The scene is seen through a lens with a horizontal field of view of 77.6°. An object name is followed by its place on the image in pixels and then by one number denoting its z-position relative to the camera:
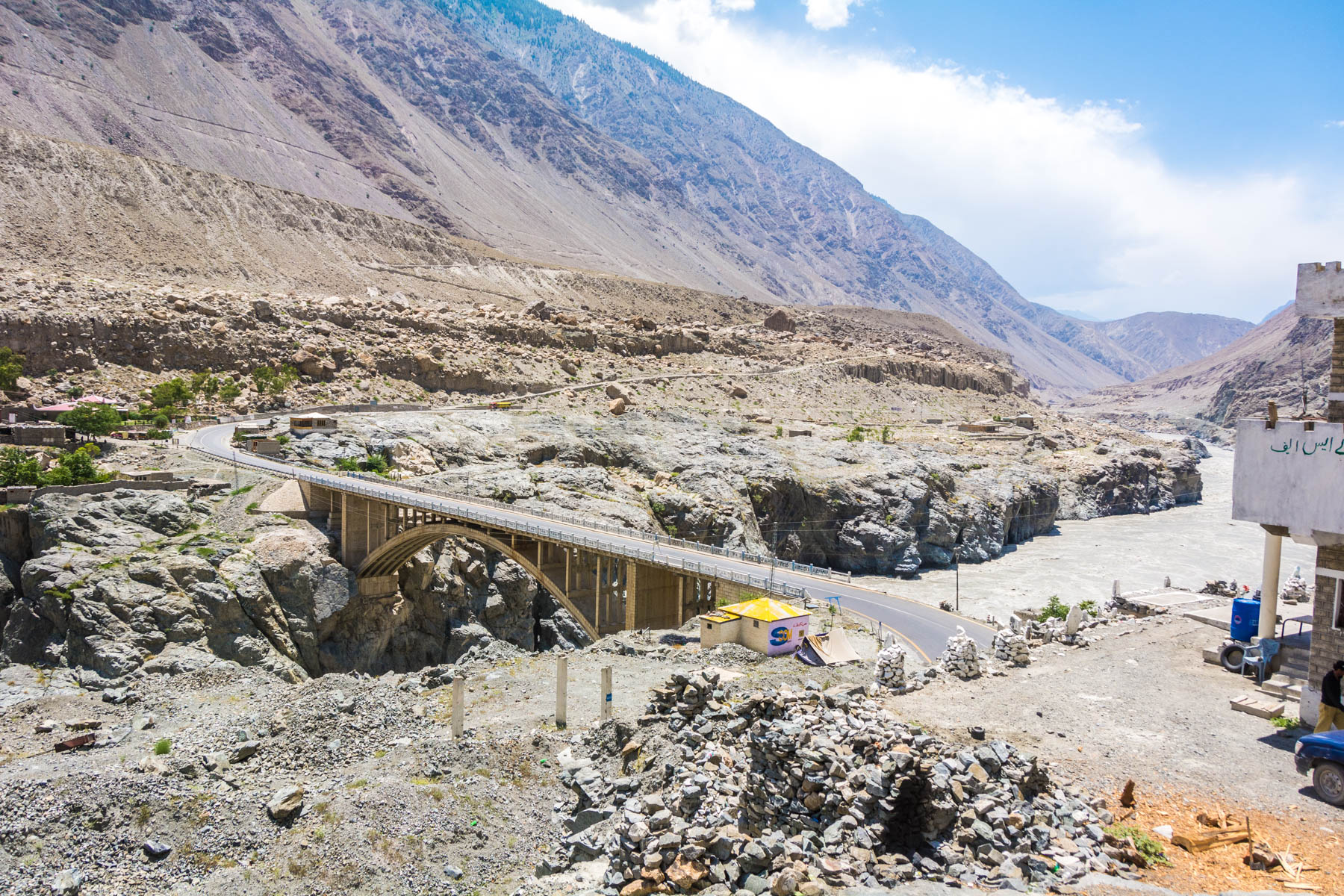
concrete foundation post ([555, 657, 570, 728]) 18.56
